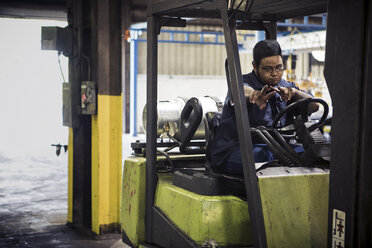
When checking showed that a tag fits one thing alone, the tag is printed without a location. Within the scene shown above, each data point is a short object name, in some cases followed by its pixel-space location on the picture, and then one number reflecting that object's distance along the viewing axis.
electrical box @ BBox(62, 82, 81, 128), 6.35
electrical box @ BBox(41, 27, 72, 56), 6.29
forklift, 2.34
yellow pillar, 6.06
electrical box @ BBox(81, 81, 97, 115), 6.12
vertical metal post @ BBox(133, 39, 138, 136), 17.72
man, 3.22
